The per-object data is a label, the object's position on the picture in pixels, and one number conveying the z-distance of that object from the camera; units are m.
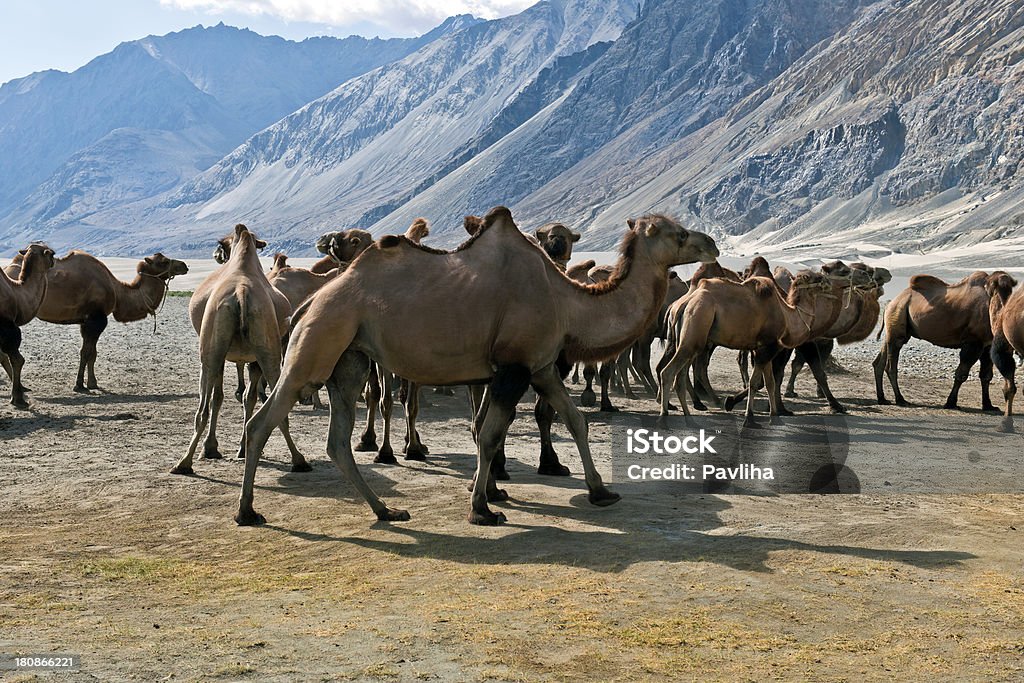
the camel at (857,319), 18.42
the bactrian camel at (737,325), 15.30
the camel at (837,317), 17.28
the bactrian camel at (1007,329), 14.20
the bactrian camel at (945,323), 18.06
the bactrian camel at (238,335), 10.76
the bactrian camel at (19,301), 16.37
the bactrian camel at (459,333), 8.64
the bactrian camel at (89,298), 19.17
